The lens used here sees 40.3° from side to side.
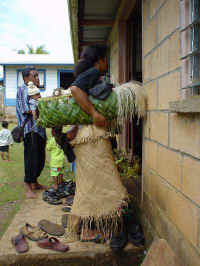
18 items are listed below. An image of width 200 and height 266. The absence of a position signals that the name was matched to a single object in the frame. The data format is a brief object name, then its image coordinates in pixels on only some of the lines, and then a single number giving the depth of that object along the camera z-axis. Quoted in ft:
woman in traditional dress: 8.33
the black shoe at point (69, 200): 12.04
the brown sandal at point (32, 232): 8.92
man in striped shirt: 12.92
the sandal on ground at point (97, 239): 8.58
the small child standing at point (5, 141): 24.94
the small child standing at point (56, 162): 14.17
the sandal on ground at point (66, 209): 11.21
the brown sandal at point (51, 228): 9.27
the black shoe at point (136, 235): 8.61
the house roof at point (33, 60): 60.80
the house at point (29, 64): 60.85
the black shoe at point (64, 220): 9.82
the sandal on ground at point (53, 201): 11.84
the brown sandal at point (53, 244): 8.21
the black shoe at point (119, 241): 8.21
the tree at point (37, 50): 122.21
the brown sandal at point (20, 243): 8.24
